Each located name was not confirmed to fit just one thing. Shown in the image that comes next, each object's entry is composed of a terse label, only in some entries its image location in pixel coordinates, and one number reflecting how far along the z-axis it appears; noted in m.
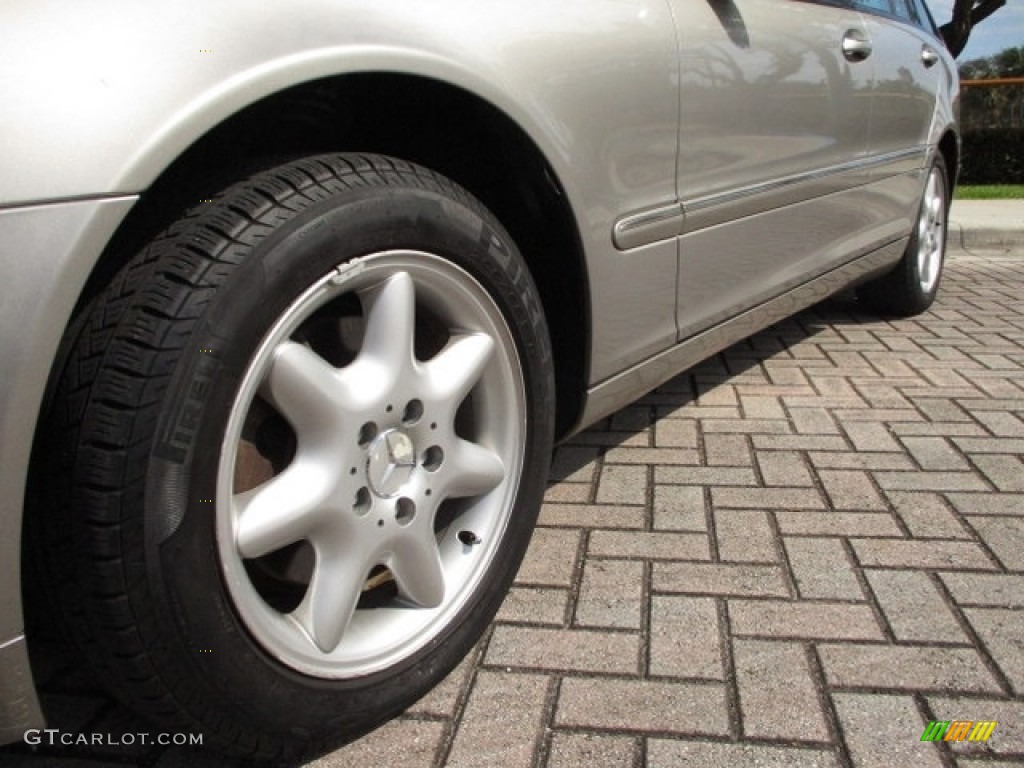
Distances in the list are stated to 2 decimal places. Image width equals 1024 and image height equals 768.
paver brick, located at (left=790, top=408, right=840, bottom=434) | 2.94
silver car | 1.14
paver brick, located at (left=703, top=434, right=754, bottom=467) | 2.69
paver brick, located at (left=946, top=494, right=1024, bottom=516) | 2.32
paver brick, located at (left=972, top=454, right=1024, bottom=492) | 2.49
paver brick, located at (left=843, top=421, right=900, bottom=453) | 2.78
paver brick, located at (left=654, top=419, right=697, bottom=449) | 2.85
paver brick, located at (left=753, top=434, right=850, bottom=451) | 2.79
